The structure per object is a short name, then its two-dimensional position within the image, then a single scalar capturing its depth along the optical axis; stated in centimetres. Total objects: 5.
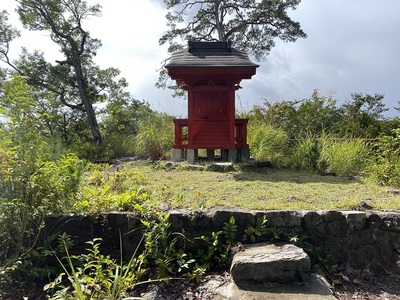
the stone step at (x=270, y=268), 231
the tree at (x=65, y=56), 1248
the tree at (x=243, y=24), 1300
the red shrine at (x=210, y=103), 684
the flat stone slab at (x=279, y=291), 216
